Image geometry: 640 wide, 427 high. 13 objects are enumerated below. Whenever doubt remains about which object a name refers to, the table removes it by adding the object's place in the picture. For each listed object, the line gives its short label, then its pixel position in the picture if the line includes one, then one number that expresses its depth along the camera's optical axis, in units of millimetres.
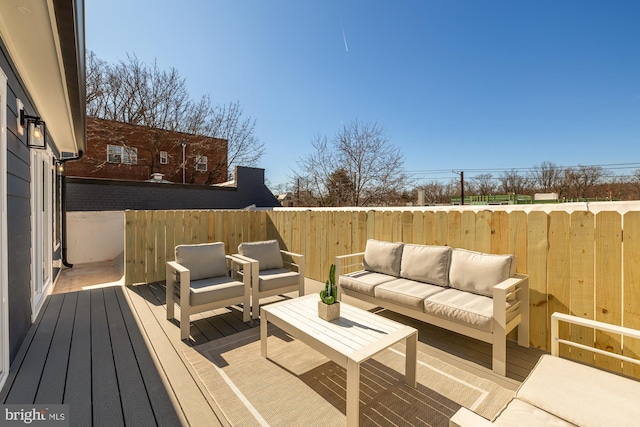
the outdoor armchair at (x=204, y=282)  3131
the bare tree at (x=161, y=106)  13867
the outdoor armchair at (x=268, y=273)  3666
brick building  13289
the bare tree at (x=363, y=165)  10133
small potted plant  2465
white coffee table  1804
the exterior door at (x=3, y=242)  2307
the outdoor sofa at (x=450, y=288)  2482
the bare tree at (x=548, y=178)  22234
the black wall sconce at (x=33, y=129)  3107
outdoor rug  1940
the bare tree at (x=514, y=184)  23109
